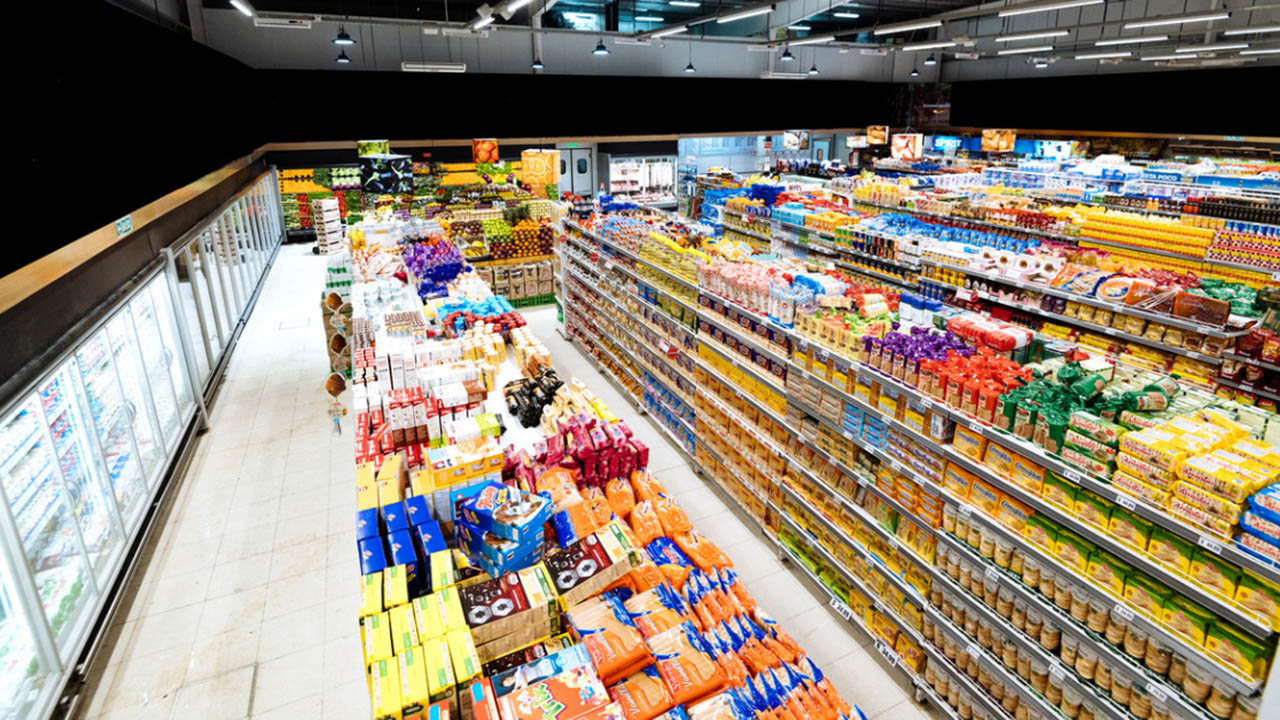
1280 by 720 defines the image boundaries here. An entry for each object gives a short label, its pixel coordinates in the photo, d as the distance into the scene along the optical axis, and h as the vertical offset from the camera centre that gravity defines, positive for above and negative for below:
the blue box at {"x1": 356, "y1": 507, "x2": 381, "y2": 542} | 3.27 -1.76
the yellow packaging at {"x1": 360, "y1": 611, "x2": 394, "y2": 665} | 2.56 -1.83
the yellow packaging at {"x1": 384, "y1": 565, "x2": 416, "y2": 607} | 2.84 -1.79
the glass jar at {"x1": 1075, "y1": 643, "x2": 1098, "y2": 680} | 3.05 -2.36
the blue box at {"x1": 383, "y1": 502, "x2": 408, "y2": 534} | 3.29 -1.72
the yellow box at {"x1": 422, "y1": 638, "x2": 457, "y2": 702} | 2.40 -1.85
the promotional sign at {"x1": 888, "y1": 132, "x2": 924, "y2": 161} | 16.72 +0.23
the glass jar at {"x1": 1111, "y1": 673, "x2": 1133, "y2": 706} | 2.92 -2.38
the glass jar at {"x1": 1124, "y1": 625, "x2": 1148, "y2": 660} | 2.87 -2.14
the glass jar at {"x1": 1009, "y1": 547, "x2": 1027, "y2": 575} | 3.33 -2.06
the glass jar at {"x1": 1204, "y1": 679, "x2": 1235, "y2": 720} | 2.60 -2.18
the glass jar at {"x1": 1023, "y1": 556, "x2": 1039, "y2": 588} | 3.26 -2.07
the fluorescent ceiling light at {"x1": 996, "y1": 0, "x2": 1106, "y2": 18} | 8.28 +1.85
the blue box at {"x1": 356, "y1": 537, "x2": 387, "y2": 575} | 3.07 -1.80
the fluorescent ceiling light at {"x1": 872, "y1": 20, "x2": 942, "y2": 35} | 10.57 +2.12
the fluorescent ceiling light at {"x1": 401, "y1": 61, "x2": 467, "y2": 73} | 13.37 +2.11
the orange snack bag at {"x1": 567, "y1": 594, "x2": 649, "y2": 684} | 2.69 -2.00
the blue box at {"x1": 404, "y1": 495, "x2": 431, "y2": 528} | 3.37 -1.73
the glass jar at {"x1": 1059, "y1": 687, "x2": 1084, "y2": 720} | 3.13 -2.61
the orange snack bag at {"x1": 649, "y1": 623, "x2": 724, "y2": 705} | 2.71 -2.13
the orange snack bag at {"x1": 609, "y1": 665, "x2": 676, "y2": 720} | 2.59 -2.11
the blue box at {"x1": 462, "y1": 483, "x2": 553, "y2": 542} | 3.09 -1.63
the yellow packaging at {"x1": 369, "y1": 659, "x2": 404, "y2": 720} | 2.32 -1.86
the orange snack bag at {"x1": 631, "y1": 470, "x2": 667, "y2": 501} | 4.45 -2.17
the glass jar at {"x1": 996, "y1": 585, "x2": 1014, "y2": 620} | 3.39 -2.31
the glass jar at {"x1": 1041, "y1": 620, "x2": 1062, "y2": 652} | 3.22 -2.34
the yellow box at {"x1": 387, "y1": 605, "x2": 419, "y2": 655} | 2.61 -1.83
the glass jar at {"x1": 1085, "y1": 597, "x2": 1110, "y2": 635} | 2.99 -2.11
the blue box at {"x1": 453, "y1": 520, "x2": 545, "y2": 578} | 3.07 -1.80
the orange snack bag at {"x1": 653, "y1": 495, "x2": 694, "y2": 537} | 4.20 -2.26
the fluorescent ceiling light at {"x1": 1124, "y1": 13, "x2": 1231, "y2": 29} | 9.28 +1.91
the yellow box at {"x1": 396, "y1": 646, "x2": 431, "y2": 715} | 2.35 -1.86
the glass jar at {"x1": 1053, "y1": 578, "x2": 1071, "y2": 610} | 3.12 -2.08
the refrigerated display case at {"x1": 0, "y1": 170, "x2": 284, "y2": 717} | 3.81 -2.19
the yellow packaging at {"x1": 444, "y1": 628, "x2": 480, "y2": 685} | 2.47 -1.85
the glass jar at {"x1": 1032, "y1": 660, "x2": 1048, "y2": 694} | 3.28 -2.59
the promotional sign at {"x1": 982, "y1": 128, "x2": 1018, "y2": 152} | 18.14 +0.33
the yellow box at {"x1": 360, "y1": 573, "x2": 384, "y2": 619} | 2.79 -1.81
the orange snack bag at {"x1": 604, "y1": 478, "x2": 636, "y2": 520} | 4.31 -2.18
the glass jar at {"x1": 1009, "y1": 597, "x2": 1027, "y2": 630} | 3.34 -2.33
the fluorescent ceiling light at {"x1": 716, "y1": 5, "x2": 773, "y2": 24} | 10.04 +2.37
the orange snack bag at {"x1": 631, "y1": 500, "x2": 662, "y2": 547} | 4.10 -2.25
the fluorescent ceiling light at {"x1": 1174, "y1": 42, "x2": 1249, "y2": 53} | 13.22 +2.02
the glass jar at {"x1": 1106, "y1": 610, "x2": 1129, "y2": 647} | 2.94 -2.12
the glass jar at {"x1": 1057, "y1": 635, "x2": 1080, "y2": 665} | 3.12 -2.35
